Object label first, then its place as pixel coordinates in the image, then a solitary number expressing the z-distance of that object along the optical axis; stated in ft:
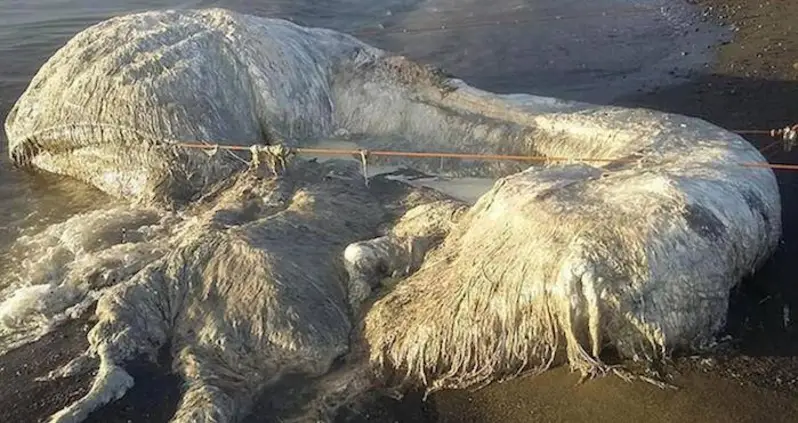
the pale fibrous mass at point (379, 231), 17.40
